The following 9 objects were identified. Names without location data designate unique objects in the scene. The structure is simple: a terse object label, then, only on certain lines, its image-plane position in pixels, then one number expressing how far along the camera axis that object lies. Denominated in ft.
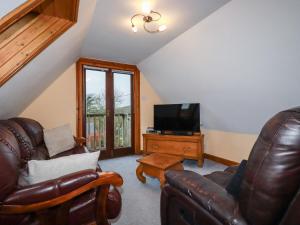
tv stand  11.95
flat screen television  12.59
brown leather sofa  3.70
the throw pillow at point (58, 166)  4.20
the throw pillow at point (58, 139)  9.14
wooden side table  8.28
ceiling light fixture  7.36
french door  13.51
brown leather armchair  2.64
